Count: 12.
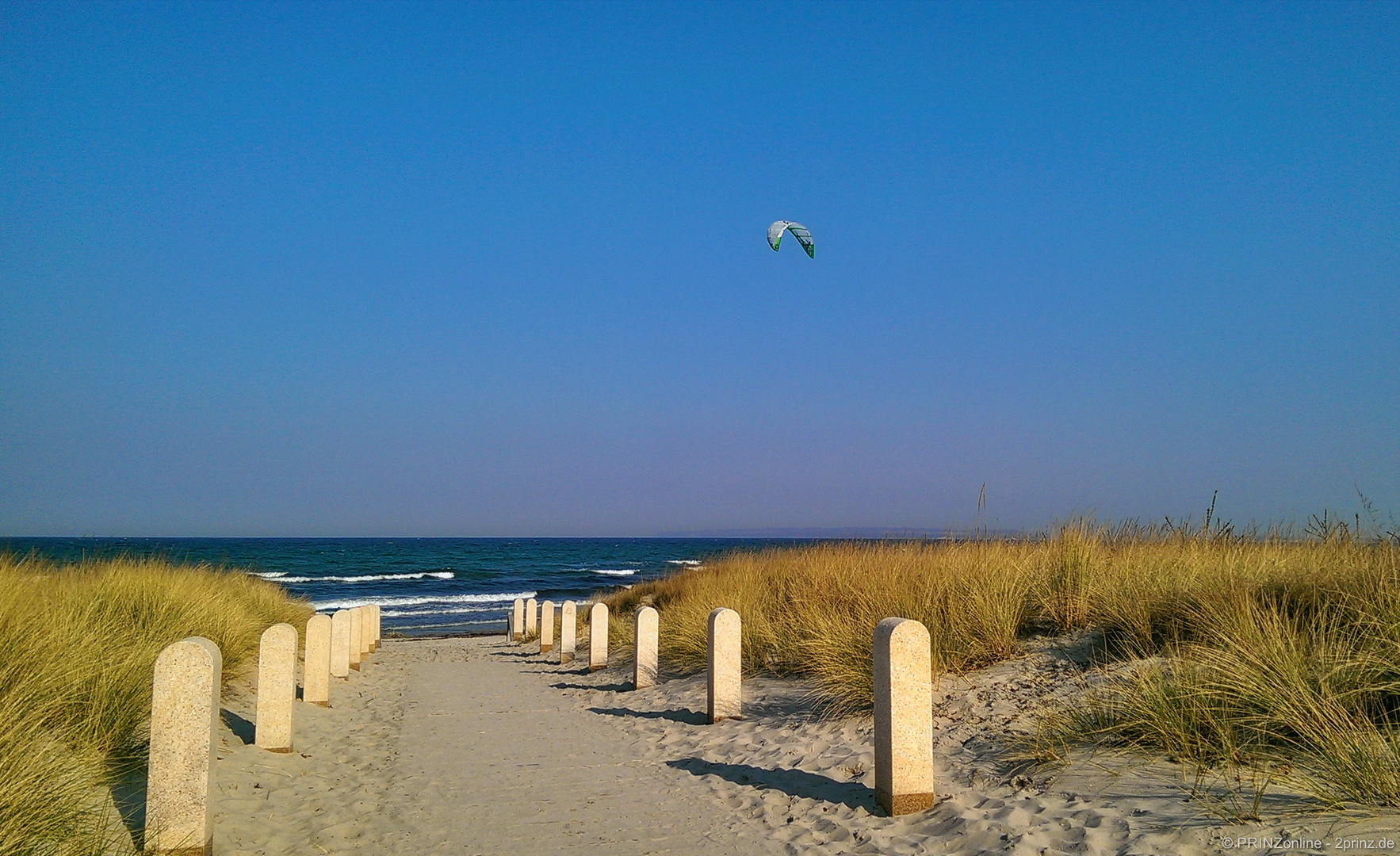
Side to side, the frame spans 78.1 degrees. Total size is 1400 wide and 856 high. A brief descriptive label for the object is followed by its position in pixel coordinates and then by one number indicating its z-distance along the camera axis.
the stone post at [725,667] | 7.52
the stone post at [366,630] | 14.76
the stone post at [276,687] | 6.55
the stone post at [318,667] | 8.80
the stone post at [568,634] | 14.55
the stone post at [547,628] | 16.50
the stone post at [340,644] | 10.97
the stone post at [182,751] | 4.21
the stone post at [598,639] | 12.45
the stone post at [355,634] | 13.01
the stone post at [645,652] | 10.37
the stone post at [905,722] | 4.72
